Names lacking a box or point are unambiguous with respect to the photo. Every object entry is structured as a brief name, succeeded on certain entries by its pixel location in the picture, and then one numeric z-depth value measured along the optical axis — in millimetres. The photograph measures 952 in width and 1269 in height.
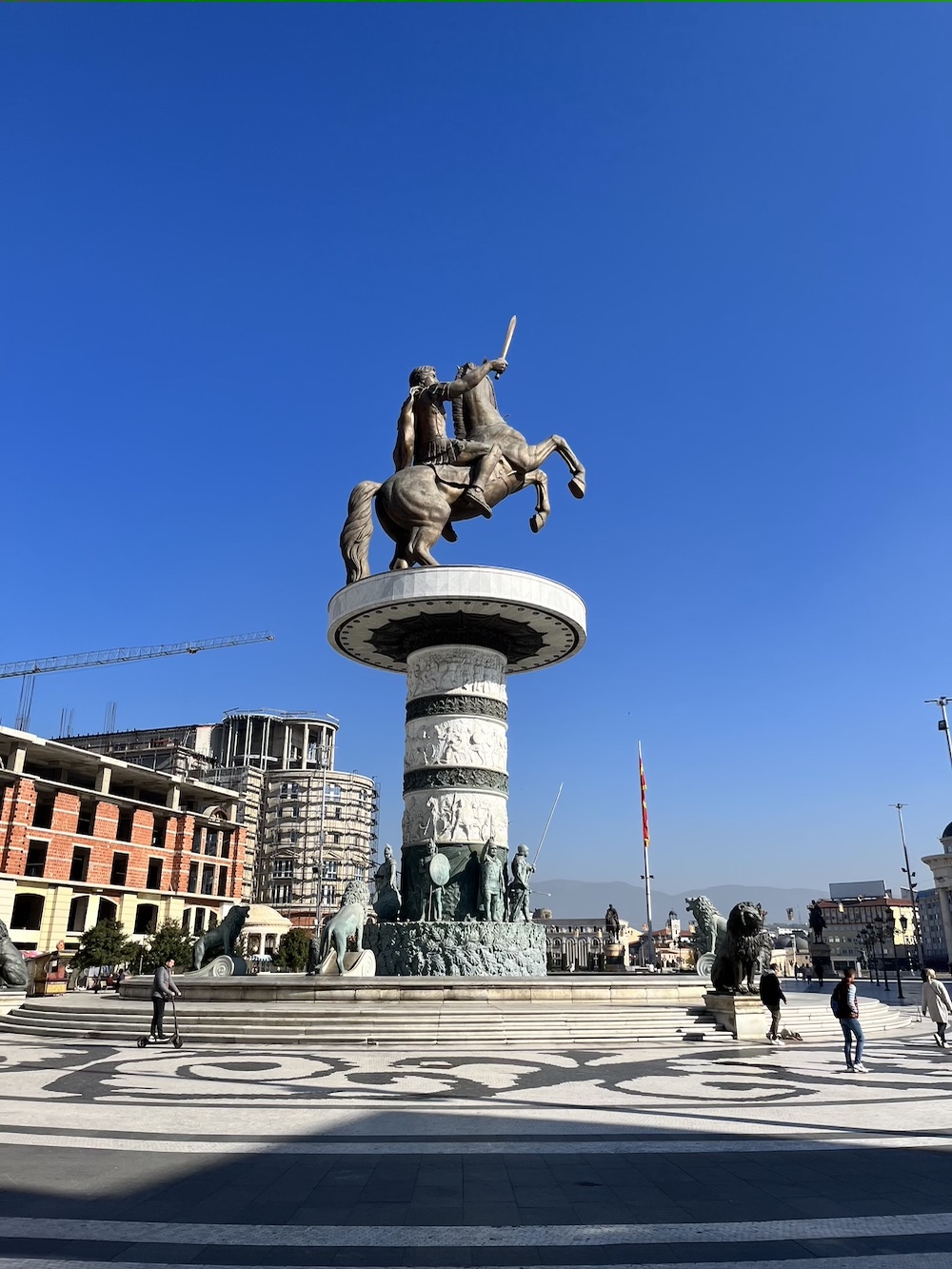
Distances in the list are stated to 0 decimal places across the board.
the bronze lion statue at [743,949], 14977
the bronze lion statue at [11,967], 19641
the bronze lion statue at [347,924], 19344
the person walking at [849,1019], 11195
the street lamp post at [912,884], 55647
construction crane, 77388
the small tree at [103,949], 37062
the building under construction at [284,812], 81812
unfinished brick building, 46594
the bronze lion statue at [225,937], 21266
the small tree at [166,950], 39062
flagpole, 39831
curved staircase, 14281
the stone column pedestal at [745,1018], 14289
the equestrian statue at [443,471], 23359
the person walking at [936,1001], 13789
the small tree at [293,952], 43625
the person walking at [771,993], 13527
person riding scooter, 13336
